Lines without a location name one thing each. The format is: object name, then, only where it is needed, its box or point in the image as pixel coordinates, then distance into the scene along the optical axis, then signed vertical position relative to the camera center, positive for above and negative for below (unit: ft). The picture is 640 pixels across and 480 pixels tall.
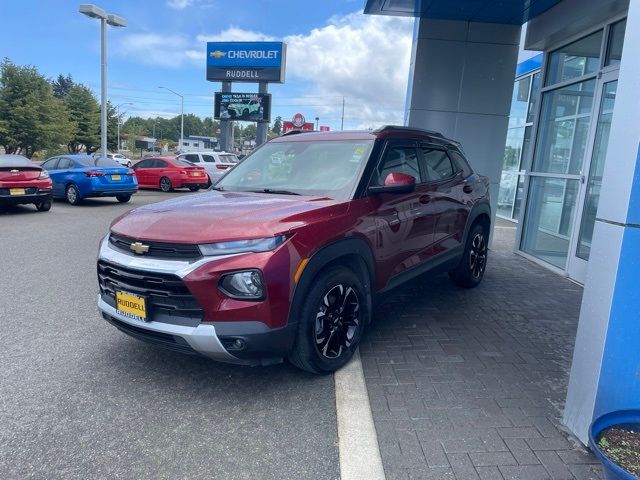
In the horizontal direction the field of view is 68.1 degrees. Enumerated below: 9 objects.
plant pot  7.89 -4.06
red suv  9.71 -2.22
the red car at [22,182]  35.88 -3.66
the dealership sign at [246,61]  106.73 +20.20
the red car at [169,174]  64.80 -3.86
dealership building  21.24 +4.22
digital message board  105.60 +9.76
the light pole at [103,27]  60.44 +14.97
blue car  44.47 -3.60
